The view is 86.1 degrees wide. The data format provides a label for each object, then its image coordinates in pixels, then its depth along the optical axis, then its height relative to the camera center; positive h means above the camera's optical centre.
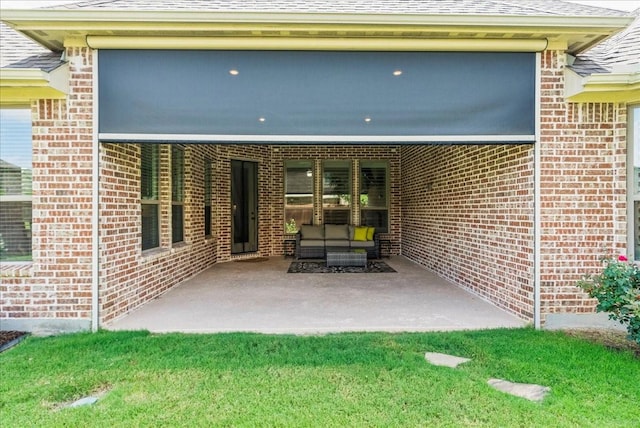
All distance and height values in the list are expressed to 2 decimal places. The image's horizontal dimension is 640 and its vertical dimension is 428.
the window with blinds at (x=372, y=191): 10.24 +0.51
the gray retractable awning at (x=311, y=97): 3.79 +1.25
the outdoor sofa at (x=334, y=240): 8.98 -0.86
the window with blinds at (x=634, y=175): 3.93 +0.40
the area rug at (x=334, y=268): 7.26 -1.33
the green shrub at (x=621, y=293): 3.10 -0.79
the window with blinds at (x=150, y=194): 5.12 +0.20
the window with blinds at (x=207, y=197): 7.88 +0.23
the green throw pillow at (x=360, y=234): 9.26 -0.71
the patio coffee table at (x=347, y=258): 7.57 -1.12
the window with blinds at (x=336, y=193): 10.28 +0.44
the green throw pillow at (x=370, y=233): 9.26 -0.68
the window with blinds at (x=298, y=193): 10.27 +0.43
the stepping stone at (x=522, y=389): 2.55 -1.39
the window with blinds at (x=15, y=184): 3.91 +0.25
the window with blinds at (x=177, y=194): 6.06 +0.24
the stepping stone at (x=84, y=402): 2.44 -1.42
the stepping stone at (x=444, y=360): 3.03 -1.37
